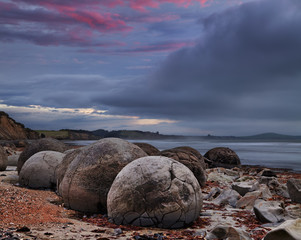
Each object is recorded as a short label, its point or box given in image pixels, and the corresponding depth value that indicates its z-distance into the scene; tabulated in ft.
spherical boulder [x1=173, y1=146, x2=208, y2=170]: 51.69
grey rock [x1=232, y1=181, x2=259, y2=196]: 31.27
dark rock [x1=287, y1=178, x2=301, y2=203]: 29.71
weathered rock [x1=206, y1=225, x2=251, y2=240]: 16.66
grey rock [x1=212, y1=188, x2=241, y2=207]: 28.27
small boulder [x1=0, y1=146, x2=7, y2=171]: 54.54
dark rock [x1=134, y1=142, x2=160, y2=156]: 47.44
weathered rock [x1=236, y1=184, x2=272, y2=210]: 26.91
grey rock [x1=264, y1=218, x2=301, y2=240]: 14.80
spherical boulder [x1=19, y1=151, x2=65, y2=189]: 36.42
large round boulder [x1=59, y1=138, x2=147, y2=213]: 24.30
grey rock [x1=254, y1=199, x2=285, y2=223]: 22.03
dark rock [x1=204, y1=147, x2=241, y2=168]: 78.89
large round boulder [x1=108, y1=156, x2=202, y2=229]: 19.47
